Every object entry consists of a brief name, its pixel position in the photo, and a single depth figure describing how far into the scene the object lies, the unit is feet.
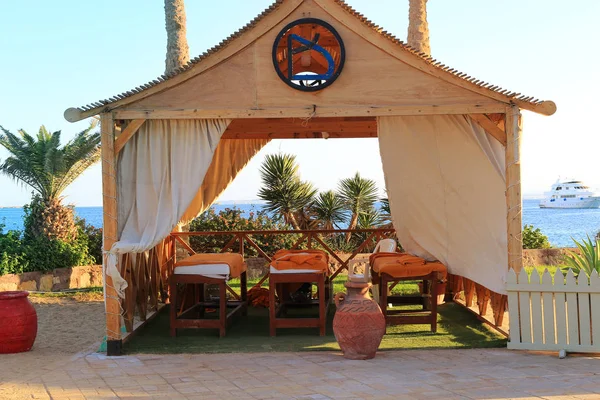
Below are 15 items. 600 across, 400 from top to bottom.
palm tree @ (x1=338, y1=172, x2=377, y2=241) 48.55
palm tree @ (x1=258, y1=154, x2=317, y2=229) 46.70
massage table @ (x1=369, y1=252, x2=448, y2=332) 22.39
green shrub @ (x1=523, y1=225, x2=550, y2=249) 46.32
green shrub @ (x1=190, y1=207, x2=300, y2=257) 40.86
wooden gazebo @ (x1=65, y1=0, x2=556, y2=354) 20.49
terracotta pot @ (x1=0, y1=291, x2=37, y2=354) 20.90
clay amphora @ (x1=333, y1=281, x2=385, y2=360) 18.79
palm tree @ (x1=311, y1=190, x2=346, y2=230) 47.93
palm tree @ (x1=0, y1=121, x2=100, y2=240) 40.78
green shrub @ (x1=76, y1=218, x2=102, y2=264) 42.40
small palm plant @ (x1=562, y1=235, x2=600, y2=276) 23.66
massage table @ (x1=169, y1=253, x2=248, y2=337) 22.58
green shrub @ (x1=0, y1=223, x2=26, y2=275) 36.50
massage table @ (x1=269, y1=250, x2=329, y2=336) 22.53
